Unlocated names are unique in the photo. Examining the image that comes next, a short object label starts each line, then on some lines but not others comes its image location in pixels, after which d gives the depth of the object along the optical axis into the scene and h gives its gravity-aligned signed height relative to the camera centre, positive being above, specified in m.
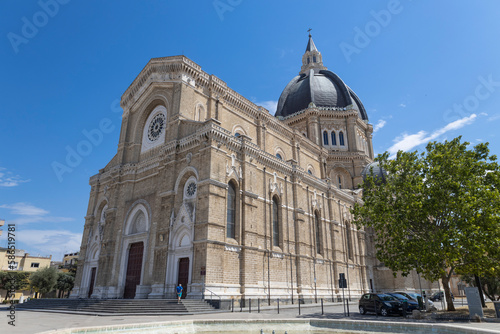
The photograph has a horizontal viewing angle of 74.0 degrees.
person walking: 20.99 -0.11
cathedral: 23.58 +6.55
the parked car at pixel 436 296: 41.05 -0.88
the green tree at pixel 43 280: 41.84 +1.04
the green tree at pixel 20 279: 47.94 +1.42
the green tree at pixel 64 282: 48.08 +0.93
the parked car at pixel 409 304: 19.61 -0.90
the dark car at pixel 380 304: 18.58 -0.87
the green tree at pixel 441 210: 17.94 +4.30
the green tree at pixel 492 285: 36.12 +0.35
